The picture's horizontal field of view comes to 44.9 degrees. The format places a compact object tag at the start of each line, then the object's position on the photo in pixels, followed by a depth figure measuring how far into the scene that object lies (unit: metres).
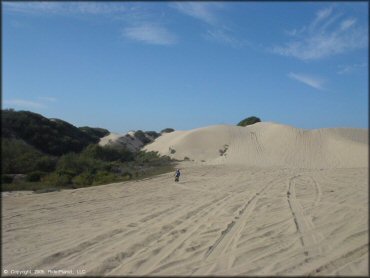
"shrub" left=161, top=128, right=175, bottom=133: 88.03
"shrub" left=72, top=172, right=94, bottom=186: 20.54
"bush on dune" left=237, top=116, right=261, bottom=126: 66.14
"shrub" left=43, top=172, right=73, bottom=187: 19.14
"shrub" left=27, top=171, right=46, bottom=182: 17.91
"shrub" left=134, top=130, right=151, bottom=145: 69.38
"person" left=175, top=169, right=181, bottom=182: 20.25
